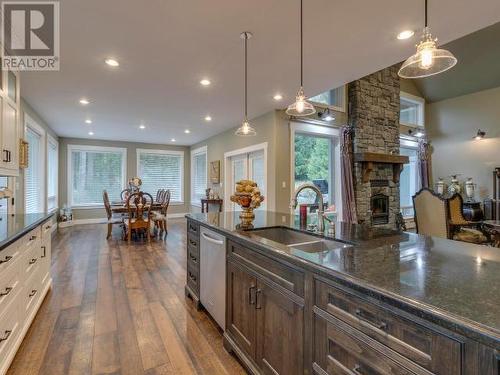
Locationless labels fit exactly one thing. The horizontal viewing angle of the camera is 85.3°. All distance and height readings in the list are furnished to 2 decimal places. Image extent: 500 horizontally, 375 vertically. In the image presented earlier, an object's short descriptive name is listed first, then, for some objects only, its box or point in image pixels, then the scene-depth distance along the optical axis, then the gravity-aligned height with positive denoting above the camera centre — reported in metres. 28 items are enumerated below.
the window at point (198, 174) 8.55 +0.47
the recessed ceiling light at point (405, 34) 2.56 +1.48
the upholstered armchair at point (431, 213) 3.83 -0.36
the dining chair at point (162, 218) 6.01 -0.66
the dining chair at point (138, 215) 5.39 -0.55
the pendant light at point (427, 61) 1.56 +0.78
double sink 1.78 -0.37
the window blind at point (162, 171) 9.03 +0.59
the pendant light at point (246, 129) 3.20 +0.74
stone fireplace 5.93 +0.98
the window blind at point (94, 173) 8.04 +0.45
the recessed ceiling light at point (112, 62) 3.11 +1.46
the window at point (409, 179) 7.72 +0.28
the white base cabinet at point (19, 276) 1.75 -0.70
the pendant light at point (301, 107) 2.49 +0.77
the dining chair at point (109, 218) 5.70 -0.65
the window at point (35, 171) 5.04 +0.35
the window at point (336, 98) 6.03 +2.03
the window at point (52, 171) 6.60 +0.44
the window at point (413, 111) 7.91 +2.30
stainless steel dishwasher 2.16 -0.74
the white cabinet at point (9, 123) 2.59 +0.66
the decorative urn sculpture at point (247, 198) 2.47 -0.09
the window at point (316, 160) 5.52 +0.61
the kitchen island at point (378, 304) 0.75 -0.41
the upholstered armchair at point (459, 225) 4.05 -0.54
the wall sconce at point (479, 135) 6.81 +1.36
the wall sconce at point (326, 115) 5.64 +1.53
